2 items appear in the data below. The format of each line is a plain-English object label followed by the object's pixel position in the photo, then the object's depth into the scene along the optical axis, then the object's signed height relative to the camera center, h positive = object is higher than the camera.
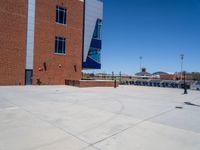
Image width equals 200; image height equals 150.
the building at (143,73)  71.90 +2.32
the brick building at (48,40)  17.41 +4.87
